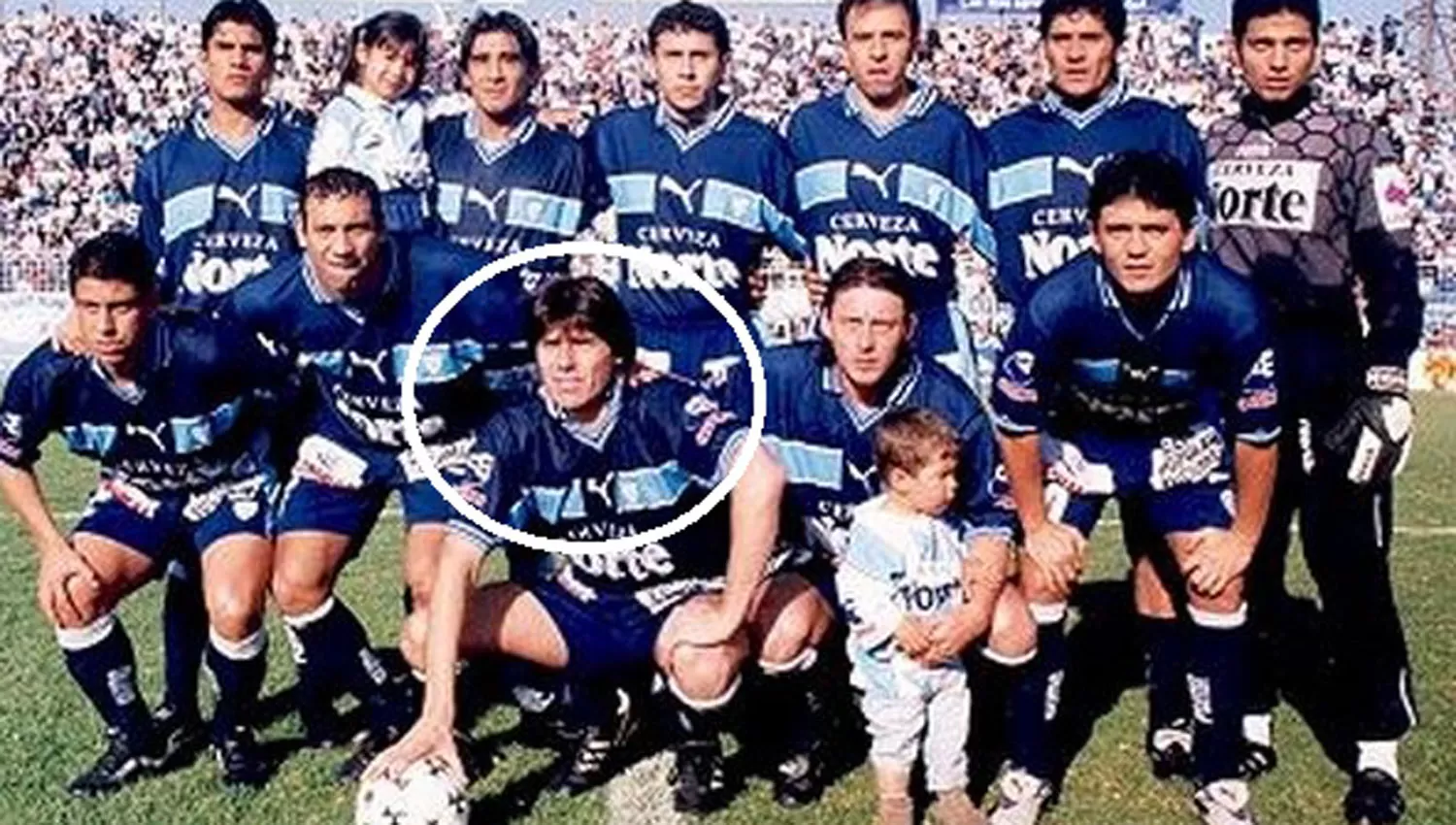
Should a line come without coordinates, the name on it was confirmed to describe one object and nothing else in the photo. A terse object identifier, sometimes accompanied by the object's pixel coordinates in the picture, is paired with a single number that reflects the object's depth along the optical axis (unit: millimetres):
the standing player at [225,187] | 5543
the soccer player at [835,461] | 4430
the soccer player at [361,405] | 4938
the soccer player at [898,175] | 5359
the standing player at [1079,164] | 4996
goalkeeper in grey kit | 4621
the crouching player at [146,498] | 4805
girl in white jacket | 5738
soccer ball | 4082
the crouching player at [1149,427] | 4230
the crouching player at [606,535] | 4297
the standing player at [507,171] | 5582
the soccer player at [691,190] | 5602
